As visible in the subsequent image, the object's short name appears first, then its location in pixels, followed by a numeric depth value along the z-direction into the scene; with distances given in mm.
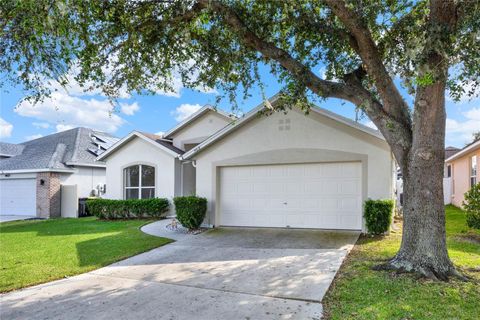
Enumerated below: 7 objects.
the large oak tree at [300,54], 6332
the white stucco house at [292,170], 10664
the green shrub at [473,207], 10492
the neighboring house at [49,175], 19109
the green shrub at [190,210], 11836
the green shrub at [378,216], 9953
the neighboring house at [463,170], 17533
